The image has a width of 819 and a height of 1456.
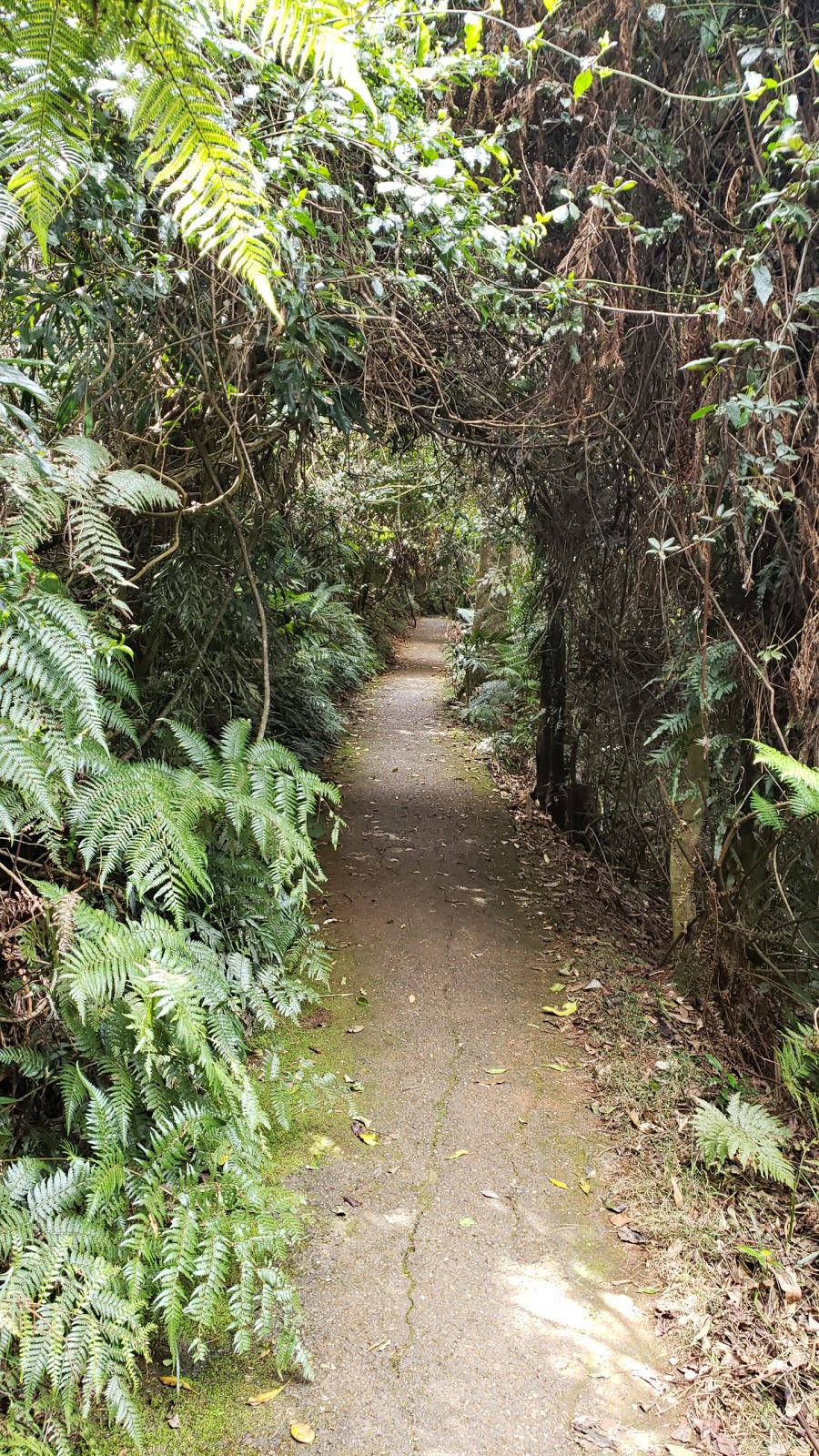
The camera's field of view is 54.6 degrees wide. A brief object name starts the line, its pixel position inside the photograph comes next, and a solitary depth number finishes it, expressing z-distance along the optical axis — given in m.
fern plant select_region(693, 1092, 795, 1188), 2.99
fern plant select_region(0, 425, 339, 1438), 2.11
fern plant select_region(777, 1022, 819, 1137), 3.16
